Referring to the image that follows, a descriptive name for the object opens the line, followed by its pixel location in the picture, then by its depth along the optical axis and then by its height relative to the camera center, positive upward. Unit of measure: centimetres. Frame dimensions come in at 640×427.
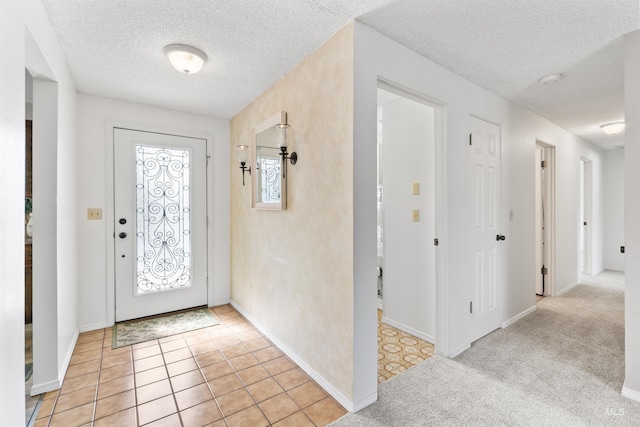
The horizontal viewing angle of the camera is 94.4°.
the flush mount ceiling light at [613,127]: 376 +108
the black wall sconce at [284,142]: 240 +59
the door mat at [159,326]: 284 -117
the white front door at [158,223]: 321 -9
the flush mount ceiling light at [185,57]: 207 +113
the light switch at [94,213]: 303 +2
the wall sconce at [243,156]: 319 +63
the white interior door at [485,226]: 268 -13
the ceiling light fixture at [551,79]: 251 +115
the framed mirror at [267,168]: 256 +43
